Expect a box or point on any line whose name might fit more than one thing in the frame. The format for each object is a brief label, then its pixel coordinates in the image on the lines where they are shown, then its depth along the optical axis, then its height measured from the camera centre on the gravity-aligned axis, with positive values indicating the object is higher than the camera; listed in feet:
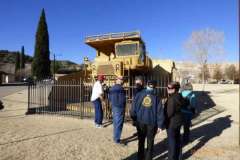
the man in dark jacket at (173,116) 10.06 -2.30
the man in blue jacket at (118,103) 13.09 -1.95
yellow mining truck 29.73 +4.86
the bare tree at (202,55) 84.56 +13.31
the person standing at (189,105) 13.45 -2.14
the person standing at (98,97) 16.72 -1.80
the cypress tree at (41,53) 94.02 +15.84
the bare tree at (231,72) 179.86 +9.50
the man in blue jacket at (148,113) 9.87 -2.05
